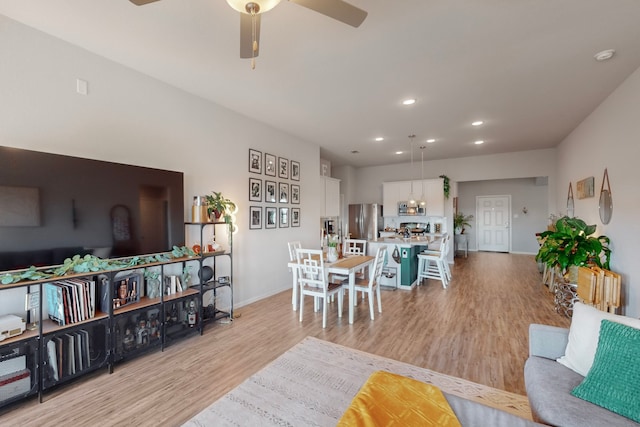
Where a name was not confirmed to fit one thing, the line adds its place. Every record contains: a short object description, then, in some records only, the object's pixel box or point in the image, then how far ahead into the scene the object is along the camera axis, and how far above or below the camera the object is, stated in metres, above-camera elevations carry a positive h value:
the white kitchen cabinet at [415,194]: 7.53 +0.46
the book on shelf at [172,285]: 3.09 -0.82
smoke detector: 2.64 +1.49
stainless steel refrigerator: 8.24 -0.31
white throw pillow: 1.60 -0.77
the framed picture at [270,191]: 4.74 +0.35
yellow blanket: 1.27 -0.98
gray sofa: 1.29 -0.97
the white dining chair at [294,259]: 3.98 -0.75
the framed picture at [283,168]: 5.07 +0.80
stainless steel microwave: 7.43 +0.00
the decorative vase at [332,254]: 3.96 -0.62
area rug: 1.73 -1.29
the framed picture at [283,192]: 5.07 +0.35
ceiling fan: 1.56 +1.19
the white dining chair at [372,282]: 3.69 -1.00
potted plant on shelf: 3.48 +0.06
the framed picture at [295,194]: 5.39 +0.34
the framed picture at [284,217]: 5.09 -0.11
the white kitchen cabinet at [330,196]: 6.67 +0.36
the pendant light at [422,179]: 6.63 +0.89
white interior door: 9.82 -0.49
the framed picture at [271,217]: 4.75 -0.10
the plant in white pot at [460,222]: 9.01 -0.41
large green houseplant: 3.44 -0.50
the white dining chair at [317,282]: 3.48 -0.93
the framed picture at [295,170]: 5.38 +0.80
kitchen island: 5.19 -0.95
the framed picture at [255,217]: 4.45 -0.09
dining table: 3.50 -0.73
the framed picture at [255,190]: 4.45 +0.36
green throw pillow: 1.31 -0.83
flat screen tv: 2.10 +0.04
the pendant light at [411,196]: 5.50 +0.40
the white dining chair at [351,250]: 4.85 -0.72
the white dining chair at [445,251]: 5.34 -0.86
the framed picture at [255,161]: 4.45 +0.82
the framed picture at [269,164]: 4.75 +0.82
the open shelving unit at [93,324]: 2.05 -0.99
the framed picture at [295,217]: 5.38 -0.12
